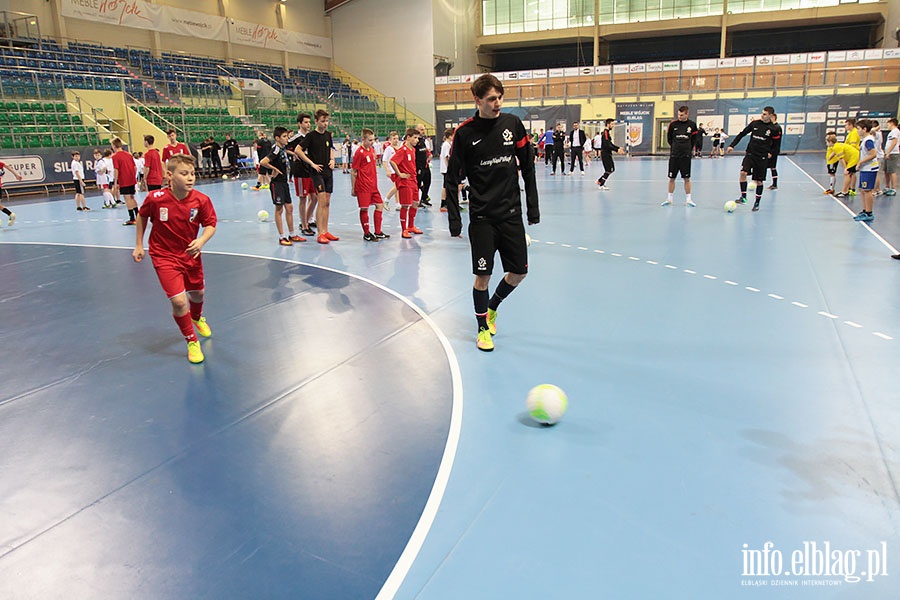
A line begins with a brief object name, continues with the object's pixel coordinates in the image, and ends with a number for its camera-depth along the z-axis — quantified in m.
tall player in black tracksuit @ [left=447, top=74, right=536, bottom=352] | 4.98
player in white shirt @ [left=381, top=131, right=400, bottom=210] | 10.85
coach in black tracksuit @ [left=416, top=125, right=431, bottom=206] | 13.77
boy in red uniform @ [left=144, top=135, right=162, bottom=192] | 13.26
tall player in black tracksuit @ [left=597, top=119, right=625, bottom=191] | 17.69
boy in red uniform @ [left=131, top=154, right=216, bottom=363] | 5.27
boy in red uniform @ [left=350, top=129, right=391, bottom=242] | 10.18
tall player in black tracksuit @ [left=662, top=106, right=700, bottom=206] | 12.99
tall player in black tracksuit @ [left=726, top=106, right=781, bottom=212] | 12.56
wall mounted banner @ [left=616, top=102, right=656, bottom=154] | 35.91
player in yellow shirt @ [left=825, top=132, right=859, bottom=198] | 13.71
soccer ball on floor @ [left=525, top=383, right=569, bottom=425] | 3.96
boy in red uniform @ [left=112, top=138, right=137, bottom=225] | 13.28
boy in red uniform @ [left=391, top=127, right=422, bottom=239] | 10.70
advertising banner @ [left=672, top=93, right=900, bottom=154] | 32.72
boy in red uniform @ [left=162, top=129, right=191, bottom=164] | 13.12
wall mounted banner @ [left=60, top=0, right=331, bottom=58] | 30.52
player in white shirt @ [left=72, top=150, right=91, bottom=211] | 15.61
